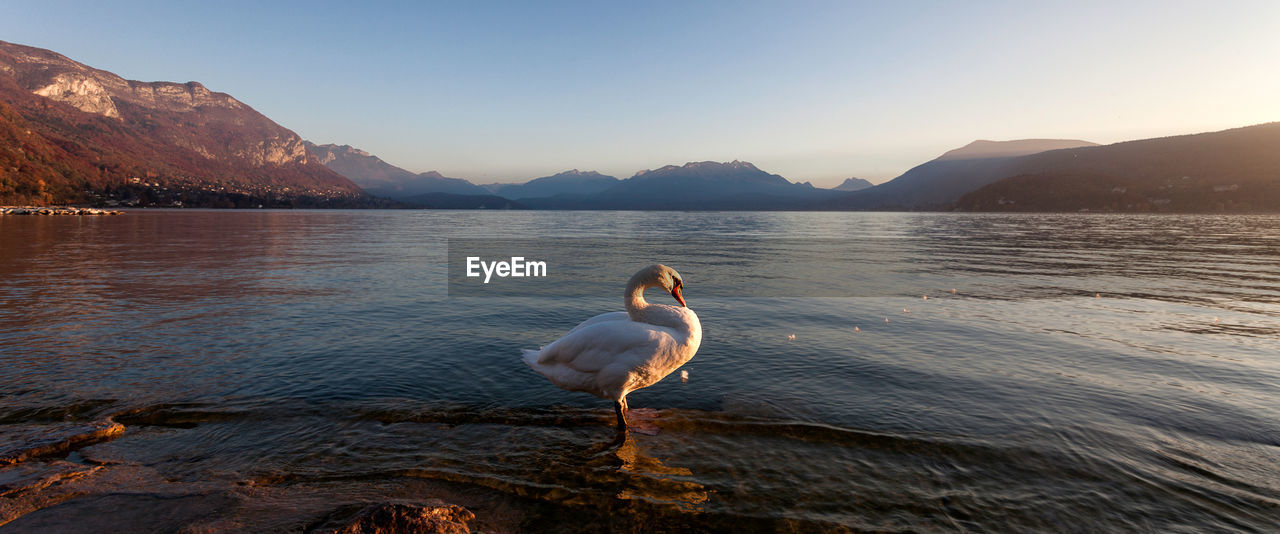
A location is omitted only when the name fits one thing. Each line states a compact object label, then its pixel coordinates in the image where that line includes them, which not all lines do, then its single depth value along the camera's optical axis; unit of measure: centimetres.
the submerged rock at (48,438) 506
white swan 595
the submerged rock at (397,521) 362
